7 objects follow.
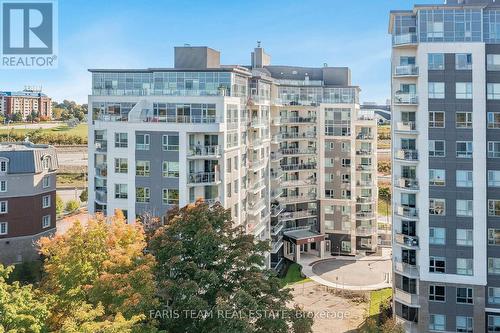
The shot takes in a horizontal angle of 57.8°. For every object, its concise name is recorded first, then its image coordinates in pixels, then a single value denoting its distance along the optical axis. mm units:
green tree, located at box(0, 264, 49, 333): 15703
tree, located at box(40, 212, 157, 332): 17623
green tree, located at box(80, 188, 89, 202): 64212
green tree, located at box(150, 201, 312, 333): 18234
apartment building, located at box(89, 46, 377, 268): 33250
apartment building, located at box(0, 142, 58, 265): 39250
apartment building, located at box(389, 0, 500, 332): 29688
